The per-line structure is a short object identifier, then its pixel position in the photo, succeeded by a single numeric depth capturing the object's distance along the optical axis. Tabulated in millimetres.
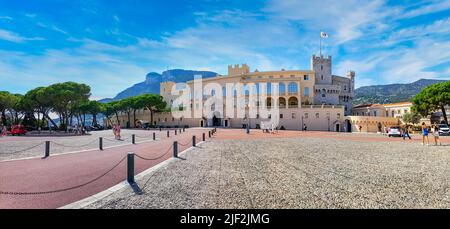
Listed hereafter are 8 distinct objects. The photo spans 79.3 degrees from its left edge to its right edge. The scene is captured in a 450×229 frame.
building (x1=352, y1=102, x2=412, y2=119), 73812
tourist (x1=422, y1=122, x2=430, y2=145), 19862
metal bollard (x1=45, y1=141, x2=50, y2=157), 12897
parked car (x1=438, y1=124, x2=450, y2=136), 37256
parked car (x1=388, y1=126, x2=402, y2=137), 33906
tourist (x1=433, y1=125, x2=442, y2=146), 19900
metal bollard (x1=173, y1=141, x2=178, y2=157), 12578
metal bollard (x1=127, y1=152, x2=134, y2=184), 7270
